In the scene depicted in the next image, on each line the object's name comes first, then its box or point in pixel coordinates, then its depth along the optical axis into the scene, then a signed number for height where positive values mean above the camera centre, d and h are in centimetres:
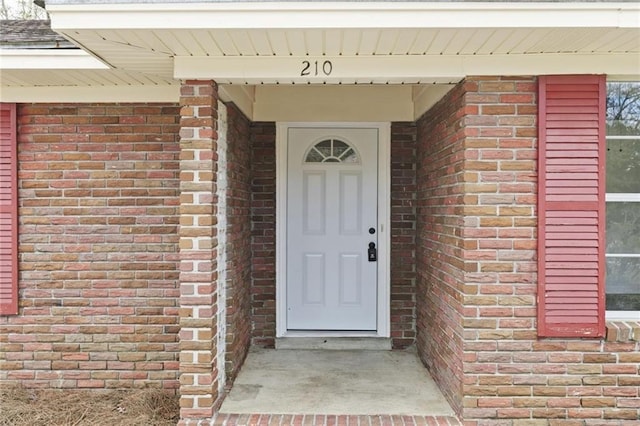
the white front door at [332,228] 521 -20
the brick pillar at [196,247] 351 -27
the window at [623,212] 361 -1
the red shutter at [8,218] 430 -10
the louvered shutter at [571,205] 341 +3
